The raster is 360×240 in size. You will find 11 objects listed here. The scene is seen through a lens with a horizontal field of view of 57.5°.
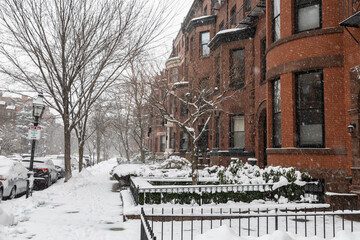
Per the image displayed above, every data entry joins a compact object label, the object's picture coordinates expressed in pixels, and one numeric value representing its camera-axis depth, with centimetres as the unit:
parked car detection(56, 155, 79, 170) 3432
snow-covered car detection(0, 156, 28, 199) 1198
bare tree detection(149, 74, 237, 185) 1284
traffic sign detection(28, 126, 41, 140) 1318
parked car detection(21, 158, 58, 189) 1741
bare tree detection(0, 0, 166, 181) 1525
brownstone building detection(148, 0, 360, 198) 1063
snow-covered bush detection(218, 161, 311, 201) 1056
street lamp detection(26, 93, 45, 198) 1309
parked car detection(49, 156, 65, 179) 2498
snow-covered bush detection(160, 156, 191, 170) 1916
